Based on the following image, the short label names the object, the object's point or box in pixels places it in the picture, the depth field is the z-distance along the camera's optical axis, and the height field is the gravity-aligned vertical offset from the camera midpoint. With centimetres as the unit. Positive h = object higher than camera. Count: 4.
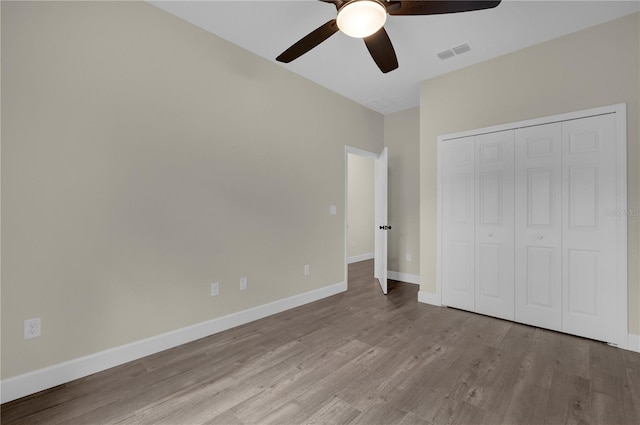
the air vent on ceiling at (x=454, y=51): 295 +172
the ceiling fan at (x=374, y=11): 162 +120
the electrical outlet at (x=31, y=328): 184 -75
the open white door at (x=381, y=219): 412 -8
